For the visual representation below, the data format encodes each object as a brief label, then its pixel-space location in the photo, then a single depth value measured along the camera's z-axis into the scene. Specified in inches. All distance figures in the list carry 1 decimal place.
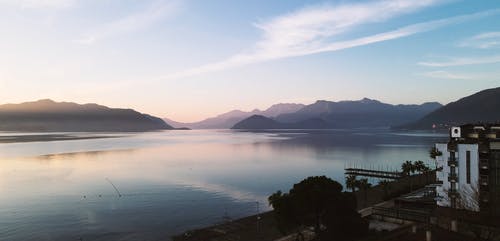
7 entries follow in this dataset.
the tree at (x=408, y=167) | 4301.2
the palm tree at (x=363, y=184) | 3304.6
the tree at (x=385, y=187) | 3328.2
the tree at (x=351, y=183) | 3344.0
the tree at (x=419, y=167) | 4330.7
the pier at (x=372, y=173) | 5482.3
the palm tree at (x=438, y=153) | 2602.6
